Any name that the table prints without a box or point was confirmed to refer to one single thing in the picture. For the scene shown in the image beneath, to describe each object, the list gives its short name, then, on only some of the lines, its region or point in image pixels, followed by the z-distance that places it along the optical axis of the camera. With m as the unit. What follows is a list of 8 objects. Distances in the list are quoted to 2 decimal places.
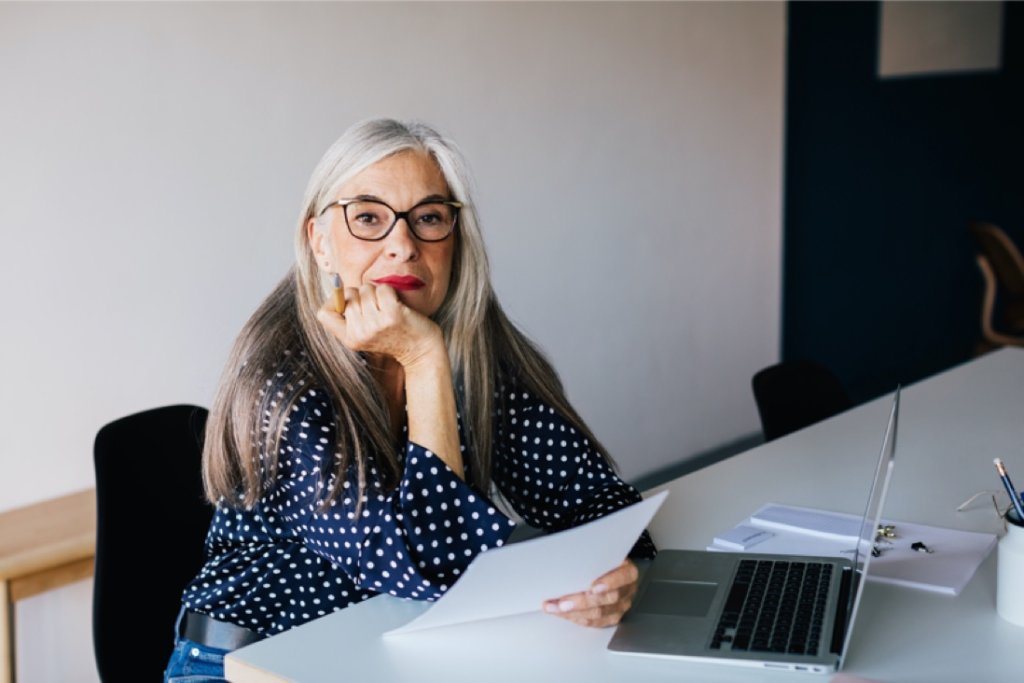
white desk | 1.35
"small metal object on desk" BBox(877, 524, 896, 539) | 1.74
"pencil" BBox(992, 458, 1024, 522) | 1.42
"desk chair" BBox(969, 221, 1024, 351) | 5.37
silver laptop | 1.33
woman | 1.54
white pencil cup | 1.40
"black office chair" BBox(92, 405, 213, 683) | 1.87
